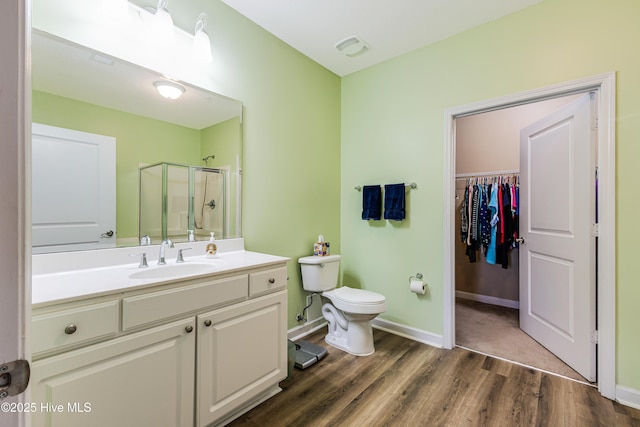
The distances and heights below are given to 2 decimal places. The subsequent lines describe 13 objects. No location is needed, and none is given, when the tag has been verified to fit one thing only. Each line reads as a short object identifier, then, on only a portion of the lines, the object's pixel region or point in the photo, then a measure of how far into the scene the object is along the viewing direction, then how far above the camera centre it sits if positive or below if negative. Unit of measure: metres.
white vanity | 1.01 -0.55
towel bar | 2.57 +0.26
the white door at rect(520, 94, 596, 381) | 1.90 -0.14
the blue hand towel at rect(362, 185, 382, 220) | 2.73 +0.11
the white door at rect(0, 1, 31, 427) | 0.44 +0.03
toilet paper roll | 2.47 -0.62
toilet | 2.26 -0.73
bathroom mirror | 1.41 +0.57
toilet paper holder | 2.55 -0.56
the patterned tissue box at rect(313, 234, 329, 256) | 2.66 -0.31
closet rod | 3.32 +0.50
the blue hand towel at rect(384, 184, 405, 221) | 2.58 +0.11
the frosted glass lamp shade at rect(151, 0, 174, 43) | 1.64 +1.09
